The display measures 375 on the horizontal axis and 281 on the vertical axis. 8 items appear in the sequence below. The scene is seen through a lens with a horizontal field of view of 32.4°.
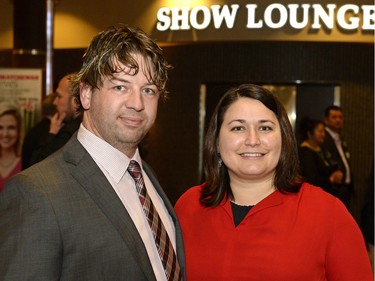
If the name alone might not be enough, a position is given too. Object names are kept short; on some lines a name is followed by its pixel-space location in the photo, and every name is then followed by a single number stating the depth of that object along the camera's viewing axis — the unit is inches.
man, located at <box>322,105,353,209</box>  234.4
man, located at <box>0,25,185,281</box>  65.8
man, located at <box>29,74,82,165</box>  137.4
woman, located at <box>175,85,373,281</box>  89.9
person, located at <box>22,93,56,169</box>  172.4
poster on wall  207.6
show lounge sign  212.7
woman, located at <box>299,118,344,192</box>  218.2
